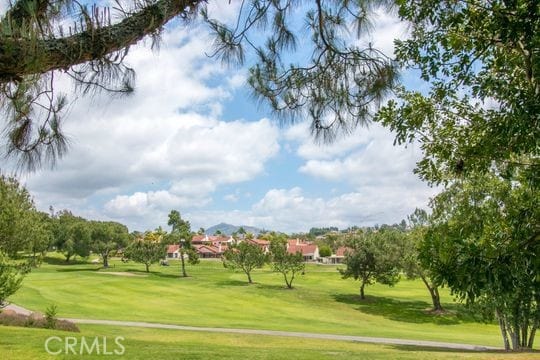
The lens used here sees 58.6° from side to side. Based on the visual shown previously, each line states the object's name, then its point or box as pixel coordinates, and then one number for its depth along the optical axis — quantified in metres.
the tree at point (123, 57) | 2.60
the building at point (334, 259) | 100.44
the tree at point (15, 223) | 21.81
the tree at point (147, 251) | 57.47
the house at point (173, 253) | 98.12
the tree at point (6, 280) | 12.86
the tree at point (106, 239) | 65.25
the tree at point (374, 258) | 38.06
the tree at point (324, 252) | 105.25
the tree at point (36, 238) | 24.59
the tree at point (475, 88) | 3.20
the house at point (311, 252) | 99.25
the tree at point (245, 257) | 47.94
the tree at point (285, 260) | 45.06
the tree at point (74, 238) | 65.75
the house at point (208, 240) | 112.07
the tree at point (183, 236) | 54.78
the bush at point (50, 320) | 16.39
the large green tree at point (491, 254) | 3.89
